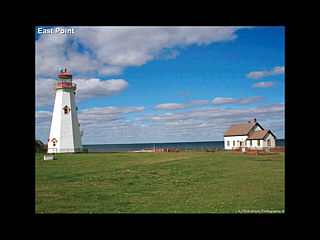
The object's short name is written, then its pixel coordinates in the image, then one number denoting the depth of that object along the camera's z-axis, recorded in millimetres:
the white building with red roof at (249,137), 46250
